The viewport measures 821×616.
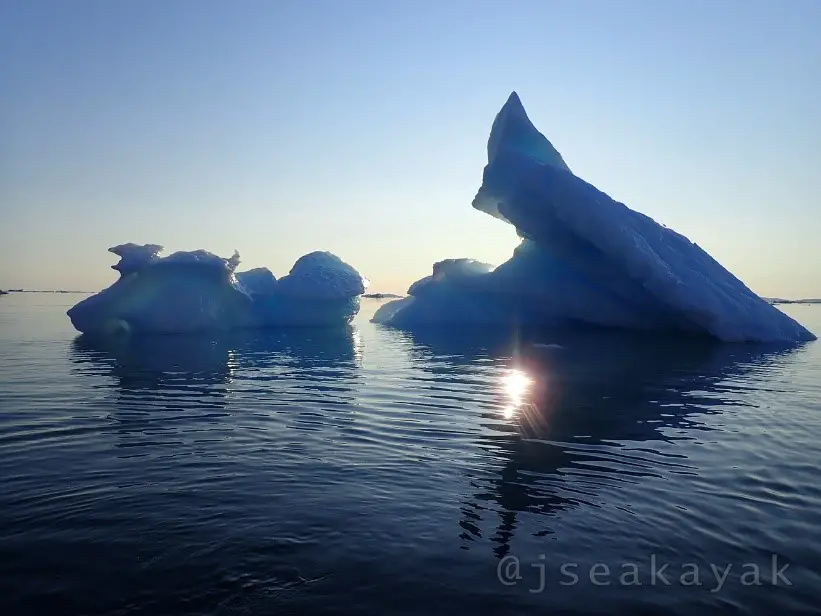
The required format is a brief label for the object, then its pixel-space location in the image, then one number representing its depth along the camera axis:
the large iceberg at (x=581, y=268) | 30.33
